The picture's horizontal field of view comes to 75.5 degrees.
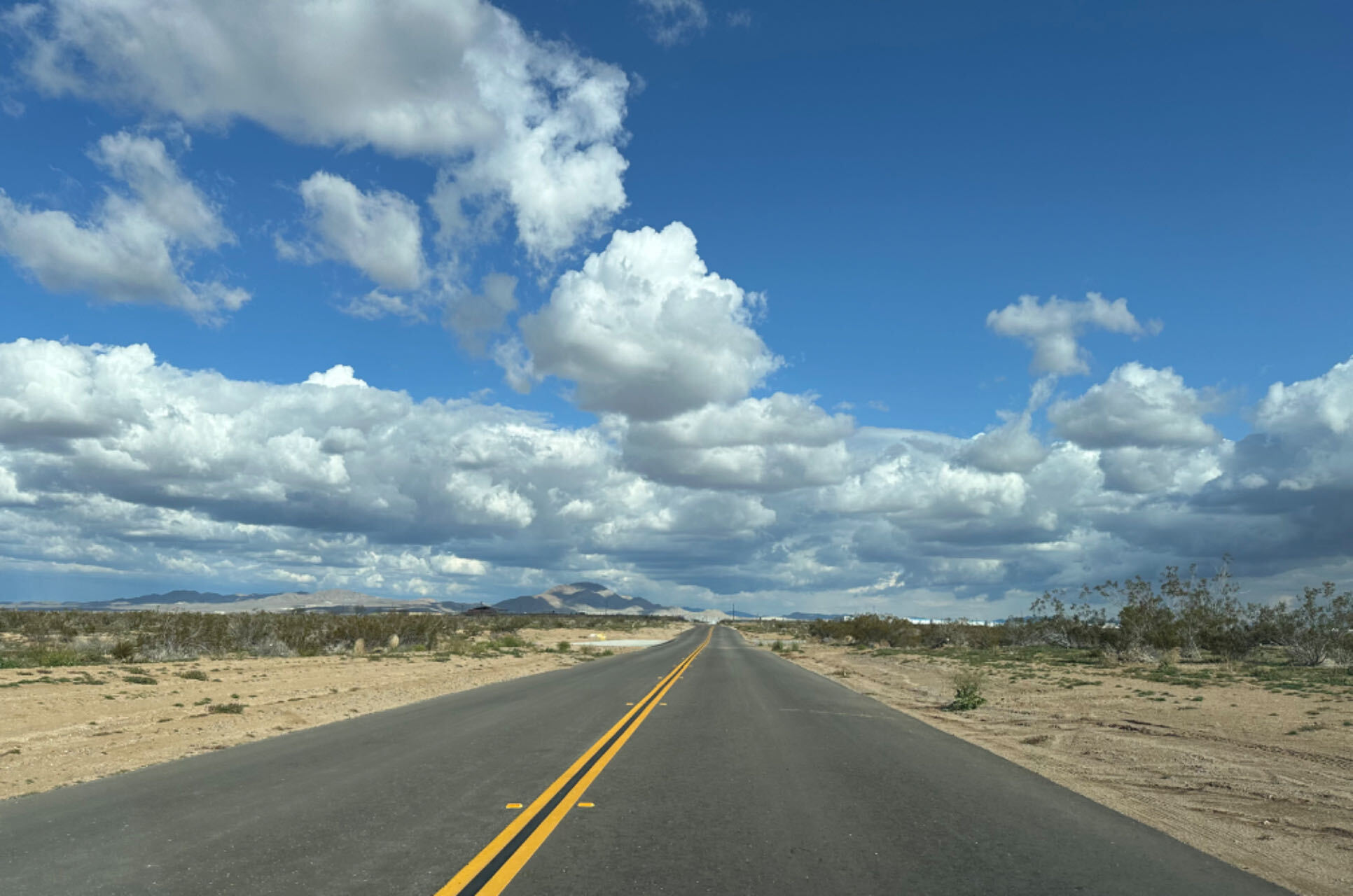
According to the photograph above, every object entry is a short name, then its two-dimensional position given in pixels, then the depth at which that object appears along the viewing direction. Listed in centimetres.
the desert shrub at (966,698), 2200
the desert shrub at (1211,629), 4212
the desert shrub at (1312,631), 3831
